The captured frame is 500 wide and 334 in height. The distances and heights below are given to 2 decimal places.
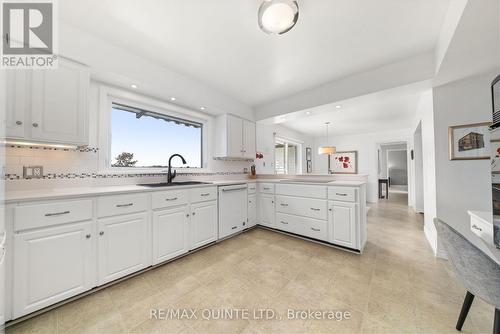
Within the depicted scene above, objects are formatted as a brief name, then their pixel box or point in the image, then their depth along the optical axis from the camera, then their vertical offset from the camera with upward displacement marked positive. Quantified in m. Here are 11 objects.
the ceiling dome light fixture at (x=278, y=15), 1.33 +1.18
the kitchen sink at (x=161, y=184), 2.35 -0.18
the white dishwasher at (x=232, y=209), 2.63 -0.61
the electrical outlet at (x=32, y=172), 1.62 -0.01
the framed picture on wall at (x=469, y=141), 1.94 +0.30
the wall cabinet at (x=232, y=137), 3.19 +0.61
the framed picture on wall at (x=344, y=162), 6.23 +0.24
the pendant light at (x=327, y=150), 5.17 +0.55
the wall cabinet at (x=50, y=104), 1.40 +0.57
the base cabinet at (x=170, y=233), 1.91 -0.70
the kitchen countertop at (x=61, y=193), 1.24 -0.18
